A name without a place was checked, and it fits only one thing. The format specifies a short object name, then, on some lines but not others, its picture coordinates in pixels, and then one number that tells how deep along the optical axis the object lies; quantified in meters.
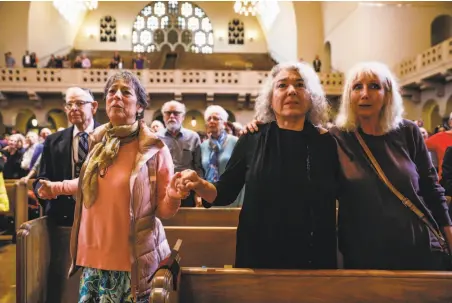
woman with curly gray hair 1.64
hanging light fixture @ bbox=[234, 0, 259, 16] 13.58
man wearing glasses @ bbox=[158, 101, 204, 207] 3.97
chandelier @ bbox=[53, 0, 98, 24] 17.73
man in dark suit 2.52
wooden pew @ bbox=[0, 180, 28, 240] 4.89
